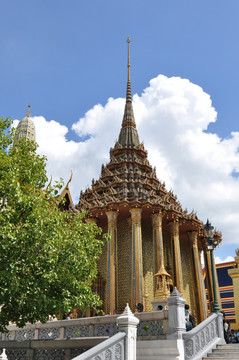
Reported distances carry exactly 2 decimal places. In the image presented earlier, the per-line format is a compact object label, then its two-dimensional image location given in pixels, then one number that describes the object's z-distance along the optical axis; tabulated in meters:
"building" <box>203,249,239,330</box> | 55.25
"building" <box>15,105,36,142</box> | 49.47
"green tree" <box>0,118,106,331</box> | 10.85
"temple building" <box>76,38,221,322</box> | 26.87
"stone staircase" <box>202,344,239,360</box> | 10.31
